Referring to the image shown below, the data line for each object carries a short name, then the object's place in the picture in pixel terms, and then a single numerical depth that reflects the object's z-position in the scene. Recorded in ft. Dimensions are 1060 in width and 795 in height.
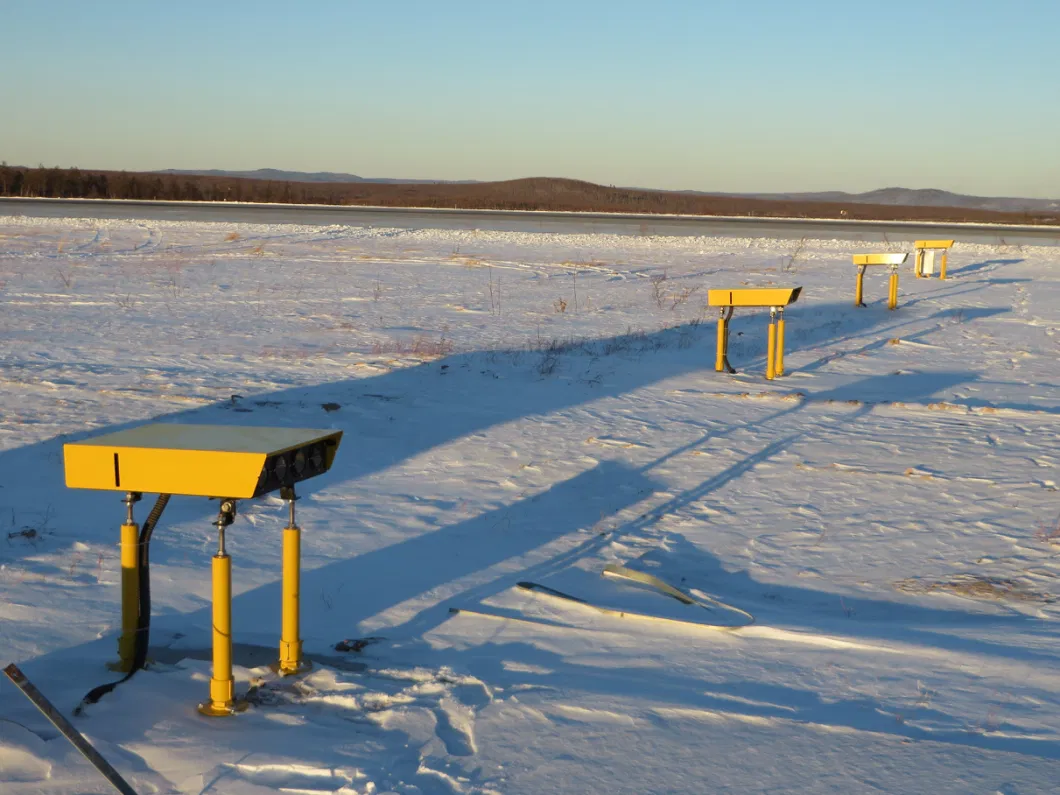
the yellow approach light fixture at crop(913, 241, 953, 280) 85.35
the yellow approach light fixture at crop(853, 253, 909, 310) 62.69
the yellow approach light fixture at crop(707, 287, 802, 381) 40.50
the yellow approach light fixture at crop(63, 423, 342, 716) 13.38
